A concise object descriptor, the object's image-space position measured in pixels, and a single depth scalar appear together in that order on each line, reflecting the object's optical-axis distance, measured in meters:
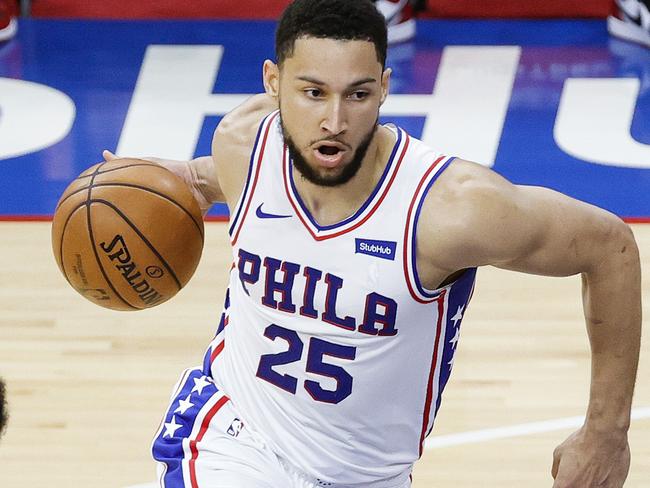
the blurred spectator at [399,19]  19.08
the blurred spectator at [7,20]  19.50
